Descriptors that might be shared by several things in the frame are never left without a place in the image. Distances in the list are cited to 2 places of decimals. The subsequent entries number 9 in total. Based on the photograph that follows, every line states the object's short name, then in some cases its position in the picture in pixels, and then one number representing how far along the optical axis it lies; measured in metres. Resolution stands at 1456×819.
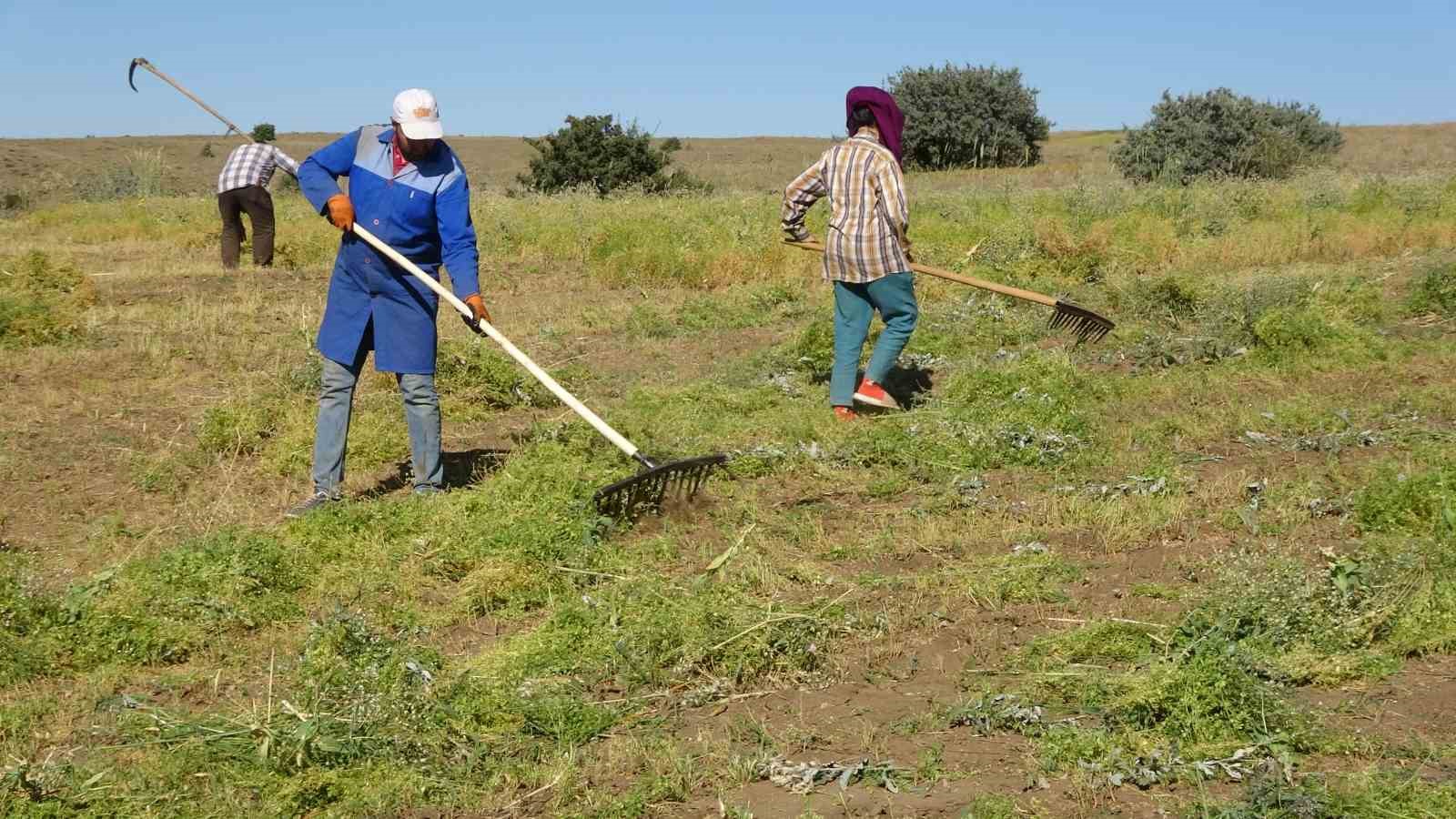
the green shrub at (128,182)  23.86
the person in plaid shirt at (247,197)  12.93
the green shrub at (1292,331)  8.62
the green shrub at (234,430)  7.11
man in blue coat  5.99
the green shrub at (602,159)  25.08
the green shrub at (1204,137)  25.89
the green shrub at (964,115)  35.75
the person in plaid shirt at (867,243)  7.53
